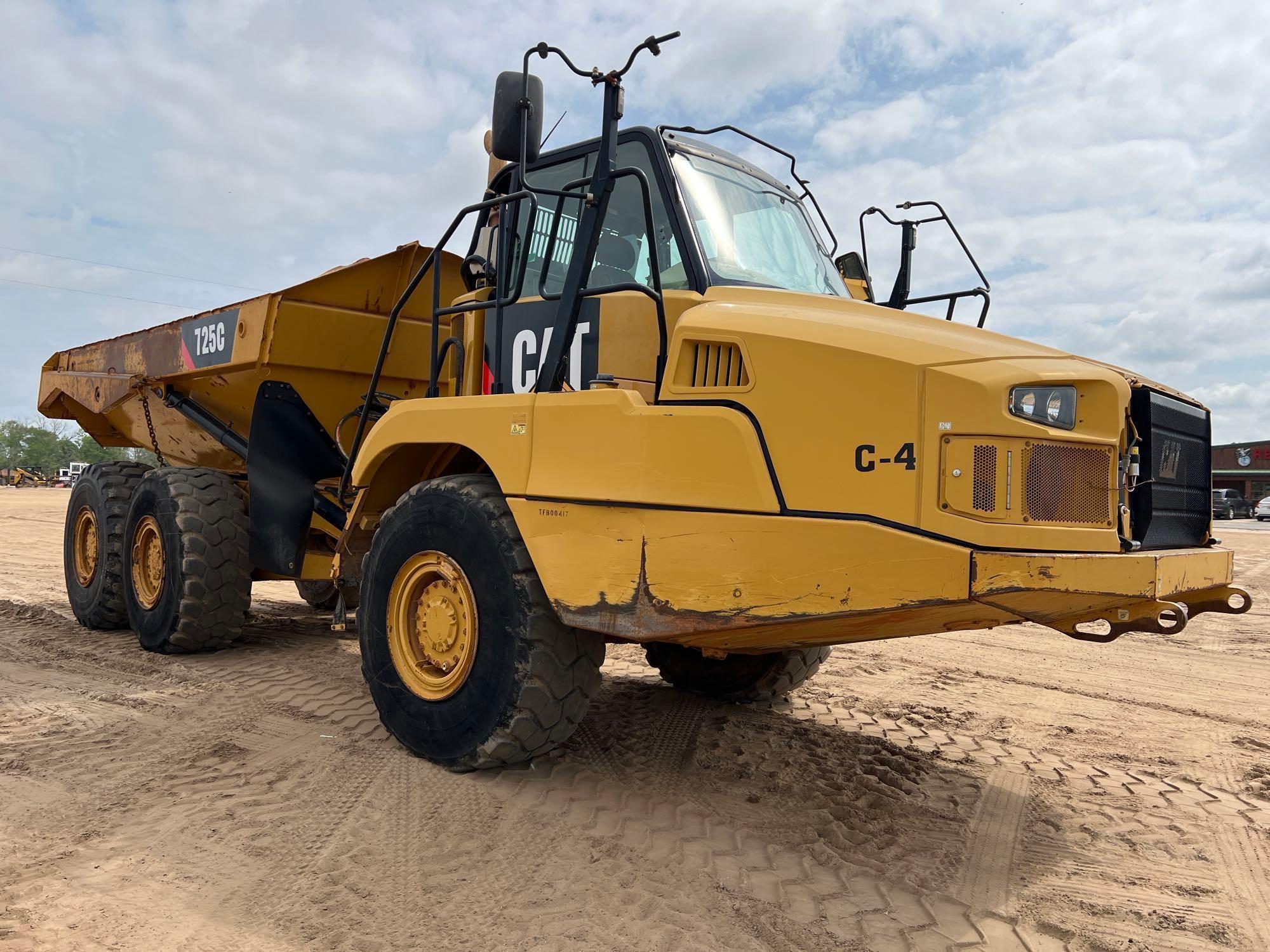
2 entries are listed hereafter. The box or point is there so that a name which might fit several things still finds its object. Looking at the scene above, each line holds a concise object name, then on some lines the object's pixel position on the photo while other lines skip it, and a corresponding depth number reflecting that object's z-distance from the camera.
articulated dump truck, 2.86
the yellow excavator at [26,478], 62.00
